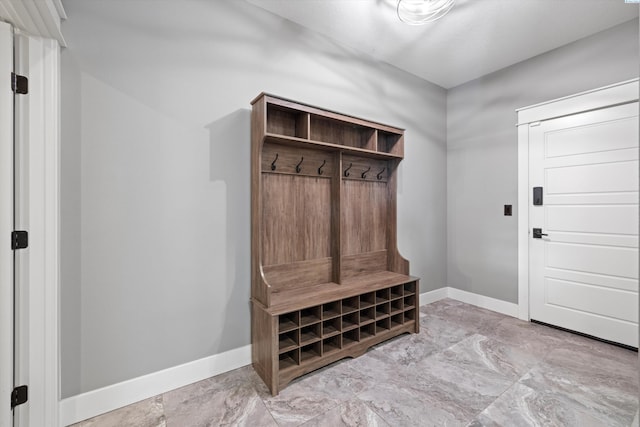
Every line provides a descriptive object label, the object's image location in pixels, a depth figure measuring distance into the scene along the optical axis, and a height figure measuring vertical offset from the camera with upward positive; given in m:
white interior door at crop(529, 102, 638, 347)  2.37 -0.10
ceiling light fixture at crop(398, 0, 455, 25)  2.07 +1.59
